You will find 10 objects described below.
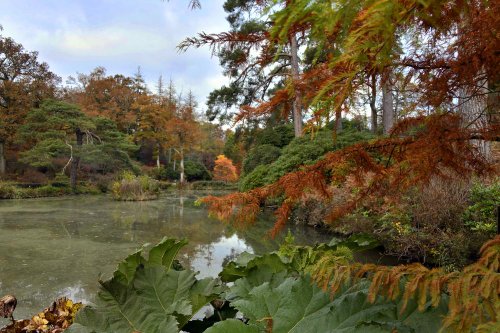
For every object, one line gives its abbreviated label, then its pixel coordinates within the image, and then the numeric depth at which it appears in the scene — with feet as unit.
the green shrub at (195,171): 75.20
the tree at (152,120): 77.41
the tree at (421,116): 4.48
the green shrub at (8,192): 41.75
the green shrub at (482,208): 13.48
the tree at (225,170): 81.61
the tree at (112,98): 79.41
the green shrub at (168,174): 73.12
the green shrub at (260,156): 40.47
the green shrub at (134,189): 43.27
